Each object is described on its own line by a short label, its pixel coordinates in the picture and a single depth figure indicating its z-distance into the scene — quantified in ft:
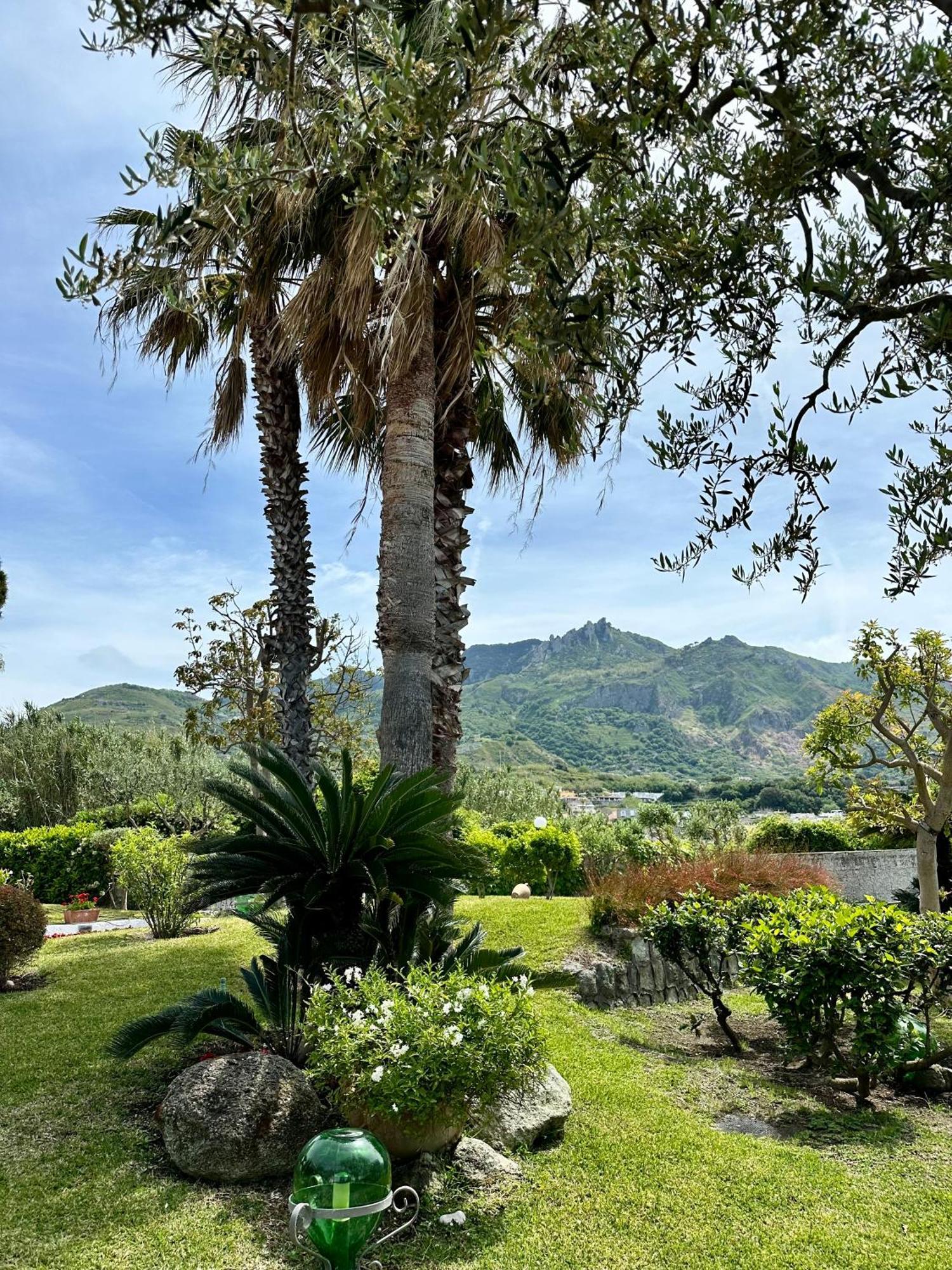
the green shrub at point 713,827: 64.80
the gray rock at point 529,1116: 16.51
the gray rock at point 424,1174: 14.38
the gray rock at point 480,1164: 15.06
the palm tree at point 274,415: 30.91
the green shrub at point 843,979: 20.20
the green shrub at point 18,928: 27.63
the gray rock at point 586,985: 30.76
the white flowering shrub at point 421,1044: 14.01
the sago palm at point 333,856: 17.20
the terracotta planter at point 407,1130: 14.53
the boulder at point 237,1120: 14.28
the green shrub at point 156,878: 37.76
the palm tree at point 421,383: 21.85
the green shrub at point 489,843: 49.55
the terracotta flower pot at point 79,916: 48.11
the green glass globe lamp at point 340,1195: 9.24
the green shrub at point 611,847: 52.19
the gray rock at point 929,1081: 22.41
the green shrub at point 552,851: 49.03
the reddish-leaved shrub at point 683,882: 34.76
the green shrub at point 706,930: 26.32
